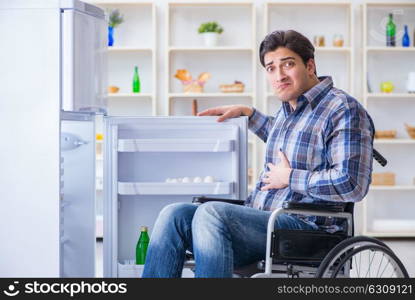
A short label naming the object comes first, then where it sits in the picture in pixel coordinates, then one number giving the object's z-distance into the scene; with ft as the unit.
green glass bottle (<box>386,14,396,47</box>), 19.39
